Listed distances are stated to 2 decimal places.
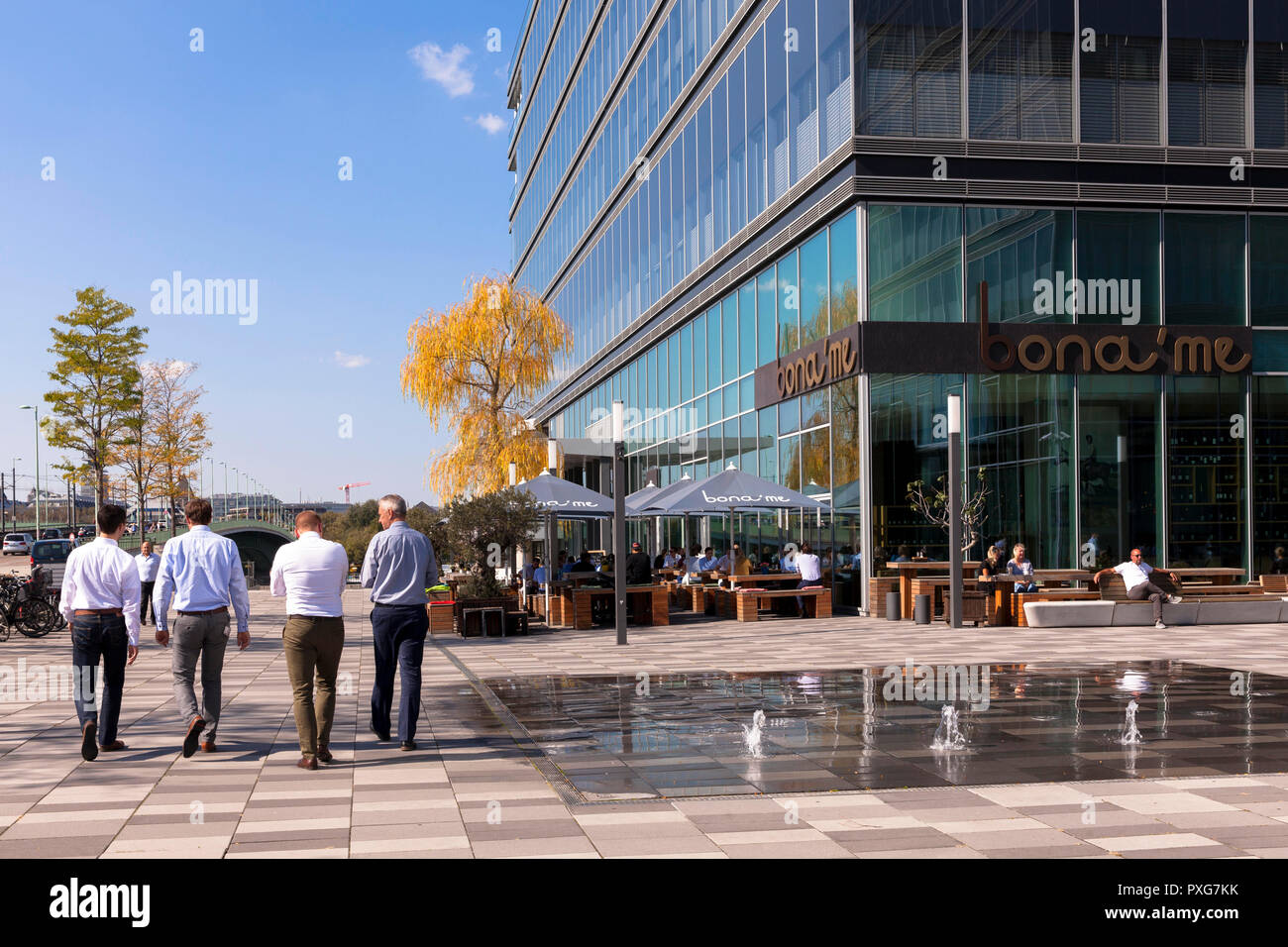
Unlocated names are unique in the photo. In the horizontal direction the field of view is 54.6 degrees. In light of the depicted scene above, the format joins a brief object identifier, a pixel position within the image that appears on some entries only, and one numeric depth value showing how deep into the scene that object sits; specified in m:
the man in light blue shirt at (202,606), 8.84
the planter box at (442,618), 22.53
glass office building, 23.59
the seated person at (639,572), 23.80
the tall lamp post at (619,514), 18.61
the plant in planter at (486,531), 22.31
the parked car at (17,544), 82.38
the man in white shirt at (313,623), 8.34
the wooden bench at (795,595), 23.56
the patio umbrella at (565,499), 23.92
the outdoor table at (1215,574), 22.95
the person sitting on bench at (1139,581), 20.42
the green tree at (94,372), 34.00
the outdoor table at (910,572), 22.59
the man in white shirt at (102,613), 8.90
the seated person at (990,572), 20.95
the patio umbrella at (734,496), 23.78
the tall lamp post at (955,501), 19.41
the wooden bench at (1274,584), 23.77
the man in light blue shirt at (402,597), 9.09
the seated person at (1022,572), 21.06
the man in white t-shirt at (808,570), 23.94
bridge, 91.12
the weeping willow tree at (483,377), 36.44
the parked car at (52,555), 36.94
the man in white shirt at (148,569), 20.84
